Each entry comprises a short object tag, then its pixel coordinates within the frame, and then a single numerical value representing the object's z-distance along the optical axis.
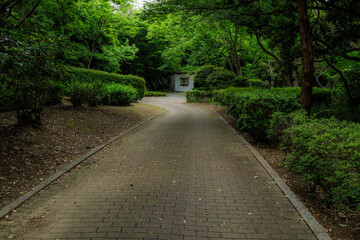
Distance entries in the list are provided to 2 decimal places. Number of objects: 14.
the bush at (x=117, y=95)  16.19
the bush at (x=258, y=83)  25.61
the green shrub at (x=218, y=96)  19.57
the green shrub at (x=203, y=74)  25.92
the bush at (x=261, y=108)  7.67
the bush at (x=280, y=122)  6.34
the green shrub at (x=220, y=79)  23.95
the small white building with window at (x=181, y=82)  49.69
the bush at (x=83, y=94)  12.14
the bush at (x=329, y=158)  3.08
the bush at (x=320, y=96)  11.89
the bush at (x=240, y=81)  22.12
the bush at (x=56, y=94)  11.80
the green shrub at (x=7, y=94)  4.89
